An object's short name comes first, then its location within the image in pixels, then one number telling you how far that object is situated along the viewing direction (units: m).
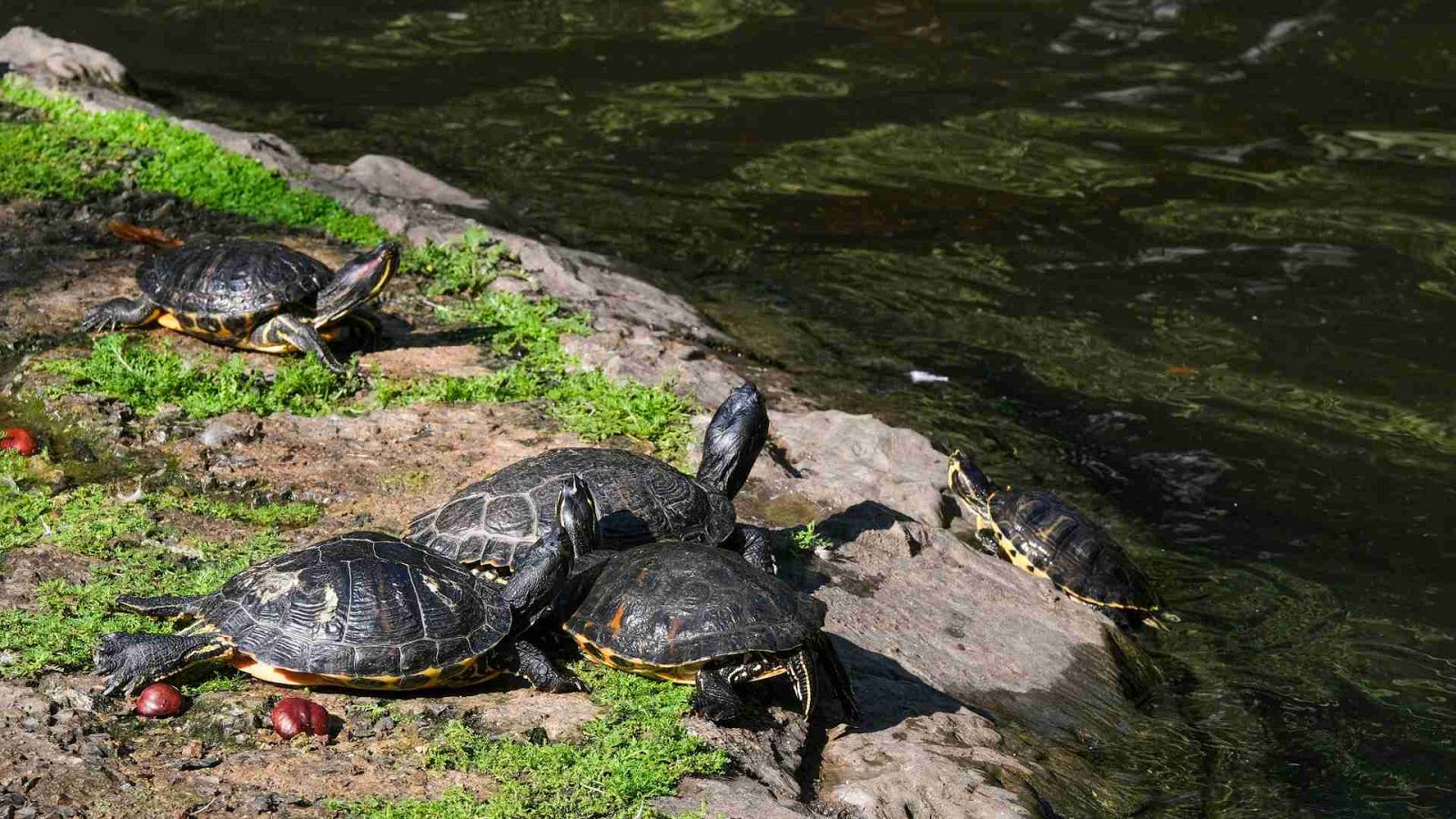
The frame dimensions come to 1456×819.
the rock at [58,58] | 12.88
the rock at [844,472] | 7.43
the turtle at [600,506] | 5.91
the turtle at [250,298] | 8.05
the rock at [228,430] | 7.22
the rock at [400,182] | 11.81
